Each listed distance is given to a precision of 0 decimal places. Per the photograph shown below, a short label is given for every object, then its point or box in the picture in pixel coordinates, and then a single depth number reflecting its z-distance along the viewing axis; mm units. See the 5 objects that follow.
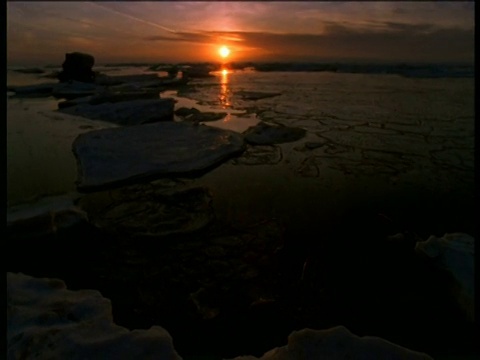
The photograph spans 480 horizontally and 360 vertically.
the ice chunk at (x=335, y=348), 2229
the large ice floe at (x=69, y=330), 2225
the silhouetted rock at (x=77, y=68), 23266
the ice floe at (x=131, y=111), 10070
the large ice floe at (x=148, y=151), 5316
